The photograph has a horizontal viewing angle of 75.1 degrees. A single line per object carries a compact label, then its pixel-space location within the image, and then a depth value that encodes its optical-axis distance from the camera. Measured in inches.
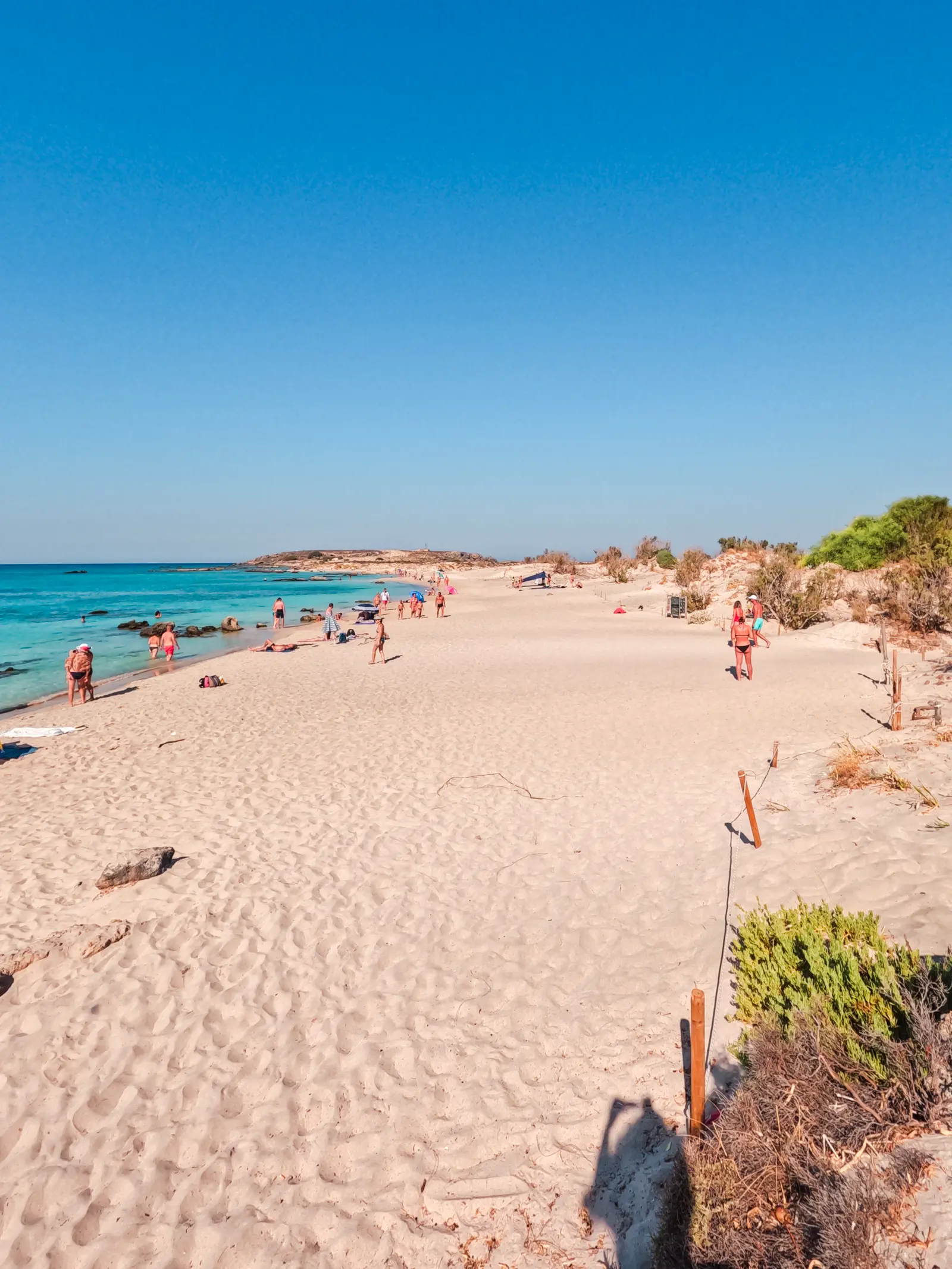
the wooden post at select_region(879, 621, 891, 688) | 493.3
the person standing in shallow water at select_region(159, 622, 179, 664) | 834.2
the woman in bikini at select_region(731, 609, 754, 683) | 532.7
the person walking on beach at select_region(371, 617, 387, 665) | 719.7
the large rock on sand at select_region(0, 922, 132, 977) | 191.0
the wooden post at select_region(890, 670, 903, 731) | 342.3
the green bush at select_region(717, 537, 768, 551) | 1512.1
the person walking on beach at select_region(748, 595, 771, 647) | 603.5
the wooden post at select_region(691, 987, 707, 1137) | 120.0
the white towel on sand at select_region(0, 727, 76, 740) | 454.0
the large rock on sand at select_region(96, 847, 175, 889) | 238.1
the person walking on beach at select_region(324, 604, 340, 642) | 943.0
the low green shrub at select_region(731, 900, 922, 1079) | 128.2
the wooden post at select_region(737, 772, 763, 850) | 231.5
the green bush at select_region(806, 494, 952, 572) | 851.4
